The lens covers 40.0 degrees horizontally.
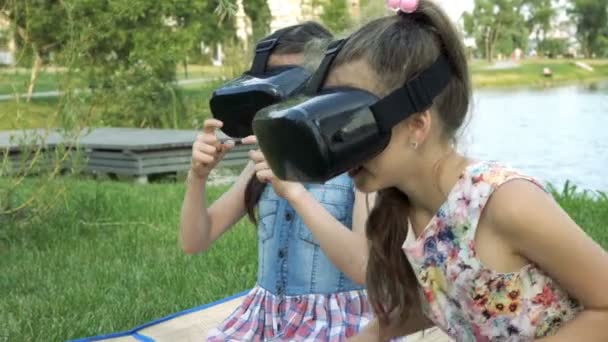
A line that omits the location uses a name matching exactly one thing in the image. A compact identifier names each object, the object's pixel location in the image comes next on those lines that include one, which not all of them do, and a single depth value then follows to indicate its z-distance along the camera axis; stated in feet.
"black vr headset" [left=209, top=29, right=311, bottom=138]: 5.57
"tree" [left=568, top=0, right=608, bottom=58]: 88.99
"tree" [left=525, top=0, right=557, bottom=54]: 113.80
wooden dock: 24.09
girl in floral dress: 4.40
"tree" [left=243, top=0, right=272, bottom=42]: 39.60
